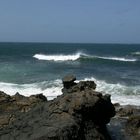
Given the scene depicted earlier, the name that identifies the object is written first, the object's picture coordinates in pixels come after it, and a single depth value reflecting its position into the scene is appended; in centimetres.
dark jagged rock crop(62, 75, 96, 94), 1133
